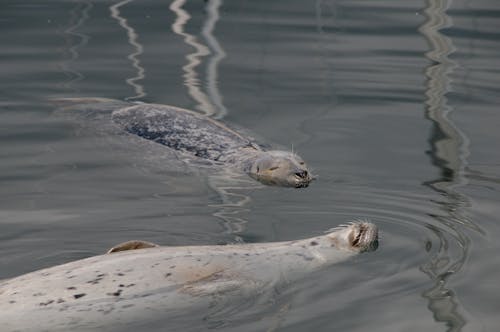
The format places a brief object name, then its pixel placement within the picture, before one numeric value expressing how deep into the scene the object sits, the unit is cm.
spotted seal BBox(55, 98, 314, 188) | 1452
